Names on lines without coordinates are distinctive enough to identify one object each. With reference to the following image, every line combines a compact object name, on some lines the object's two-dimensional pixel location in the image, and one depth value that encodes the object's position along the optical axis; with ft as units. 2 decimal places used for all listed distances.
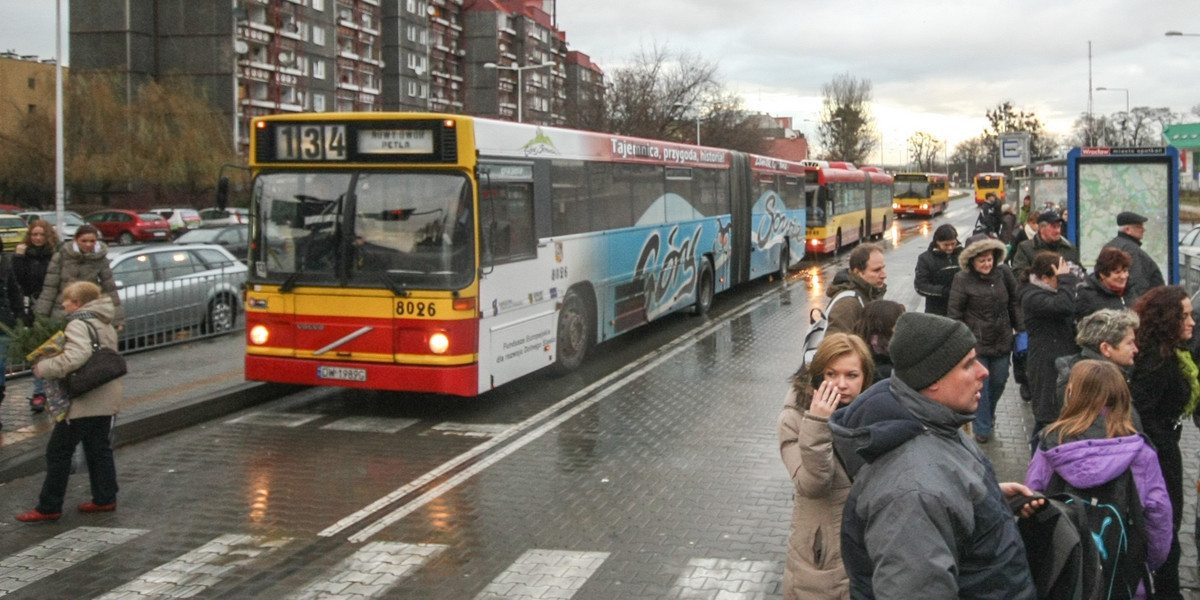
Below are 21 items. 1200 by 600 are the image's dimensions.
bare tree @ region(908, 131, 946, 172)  454.40
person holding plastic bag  25.61
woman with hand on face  13.78
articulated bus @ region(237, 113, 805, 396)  36.01
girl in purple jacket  15.26
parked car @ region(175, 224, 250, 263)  95.50
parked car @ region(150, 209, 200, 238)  149.89
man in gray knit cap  9.23
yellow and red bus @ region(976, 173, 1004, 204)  216.49
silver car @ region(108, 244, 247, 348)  50.21
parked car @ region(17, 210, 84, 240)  128.08
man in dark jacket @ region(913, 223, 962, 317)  34.63
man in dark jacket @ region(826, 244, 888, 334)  23.40
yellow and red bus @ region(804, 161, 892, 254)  112.88
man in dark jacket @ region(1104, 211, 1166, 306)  33.81
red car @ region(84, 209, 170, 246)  147.33
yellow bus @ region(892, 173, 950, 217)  212.84
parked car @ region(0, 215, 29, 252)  119.96
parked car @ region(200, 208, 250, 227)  134.10
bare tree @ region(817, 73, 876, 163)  340.80
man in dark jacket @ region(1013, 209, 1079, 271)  37.88
